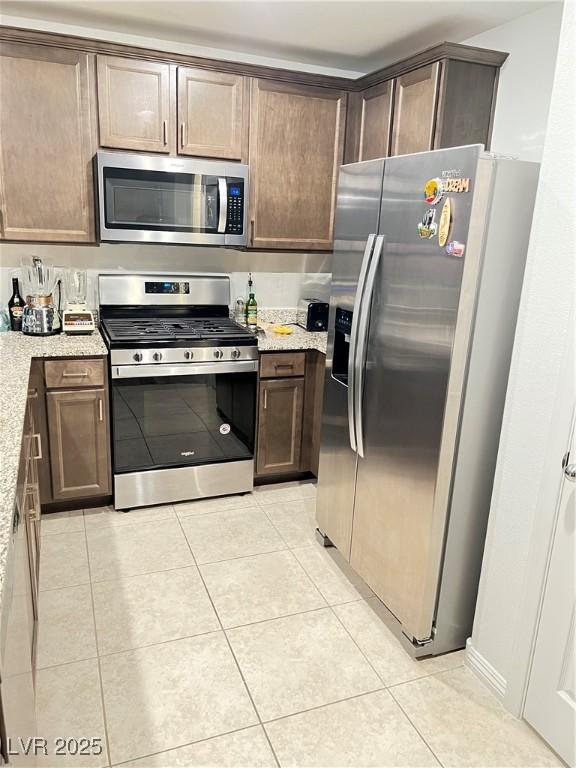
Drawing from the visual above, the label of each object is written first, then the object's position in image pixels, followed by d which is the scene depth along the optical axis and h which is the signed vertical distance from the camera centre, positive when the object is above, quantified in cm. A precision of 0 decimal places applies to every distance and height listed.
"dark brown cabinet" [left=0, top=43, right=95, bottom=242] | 287 +40
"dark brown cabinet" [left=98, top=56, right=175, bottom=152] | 299 +63
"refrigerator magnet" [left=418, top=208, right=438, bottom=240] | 196 +6
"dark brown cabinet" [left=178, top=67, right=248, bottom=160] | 313 +63
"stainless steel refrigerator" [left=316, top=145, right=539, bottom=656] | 186 -40
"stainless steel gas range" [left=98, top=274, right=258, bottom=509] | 305 -87
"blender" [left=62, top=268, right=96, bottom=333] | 314 -43
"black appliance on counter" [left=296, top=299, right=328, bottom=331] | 371 -47
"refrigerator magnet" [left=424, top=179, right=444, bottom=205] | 193 +18
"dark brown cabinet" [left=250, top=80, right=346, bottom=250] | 333 +43
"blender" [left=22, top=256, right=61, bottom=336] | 310 -39
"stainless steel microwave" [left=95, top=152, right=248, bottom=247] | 304 +16
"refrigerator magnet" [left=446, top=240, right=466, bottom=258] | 185 -1
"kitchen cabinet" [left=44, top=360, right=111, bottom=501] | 292 -101
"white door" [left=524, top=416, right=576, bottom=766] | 171 -115
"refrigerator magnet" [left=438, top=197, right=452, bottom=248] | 189 +7
